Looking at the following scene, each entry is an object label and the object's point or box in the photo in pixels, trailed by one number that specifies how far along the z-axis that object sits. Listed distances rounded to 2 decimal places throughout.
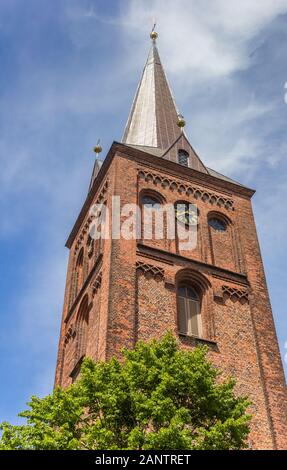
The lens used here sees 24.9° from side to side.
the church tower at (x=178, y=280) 18.91
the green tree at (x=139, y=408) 12.12
